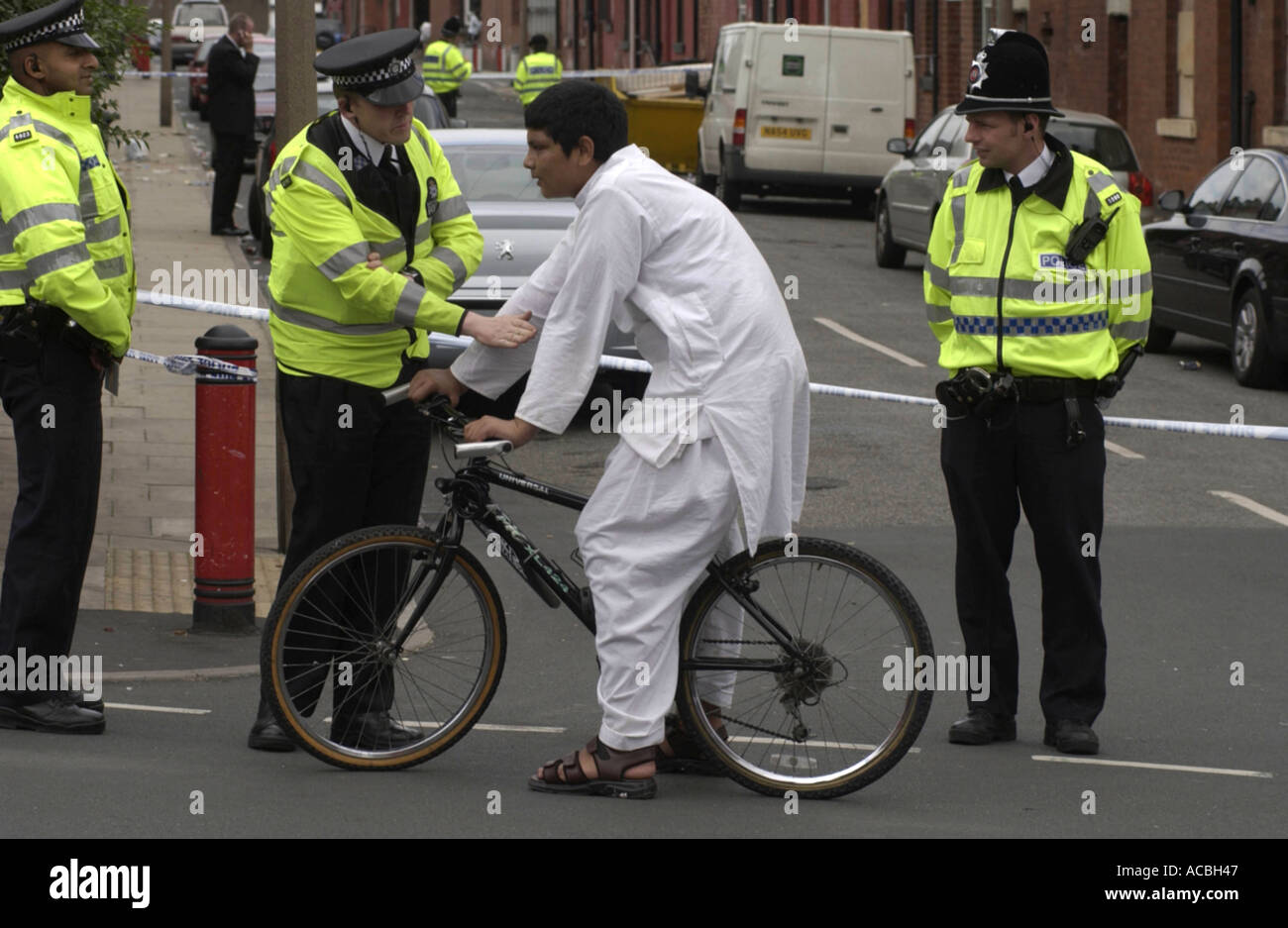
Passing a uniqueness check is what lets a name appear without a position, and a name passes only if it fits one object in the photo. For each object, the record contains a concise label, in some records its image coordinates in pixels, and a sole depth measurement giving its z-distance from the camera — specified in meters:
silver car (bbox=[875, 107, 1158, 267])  20.78
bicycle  5.79
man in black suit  21.80
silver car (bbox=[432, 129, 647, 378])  12.62
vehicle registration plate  27.14
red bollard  8.07
